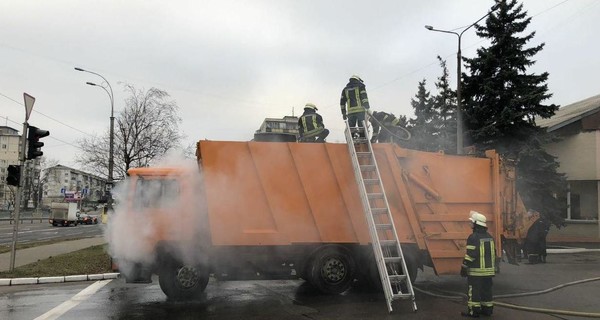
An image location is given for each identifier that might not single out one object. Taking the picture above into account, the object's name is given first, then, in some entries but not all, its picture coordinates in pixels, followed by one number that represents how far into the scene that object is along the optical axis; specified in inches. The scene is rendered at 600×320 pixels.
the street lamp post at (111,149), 718.5
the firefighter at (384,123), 359.3
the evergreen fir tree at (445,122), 789.3
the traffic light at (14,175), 419.4
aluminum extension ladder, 269.4
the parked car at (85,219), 1885.3
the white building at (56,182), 3603.8
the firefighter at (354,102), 355.6
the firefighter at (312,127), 371.2
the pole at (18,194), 414.0
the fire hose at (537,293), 263.0
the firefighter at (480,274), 264.2
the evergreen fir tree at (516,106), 695.1
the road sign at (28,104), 428.2
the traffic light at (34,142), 427.5
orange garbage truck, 302.2
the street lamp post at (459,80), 637.5
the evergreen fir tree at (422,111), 1082.6
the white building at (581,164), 787.4
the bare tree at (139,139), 737.6
